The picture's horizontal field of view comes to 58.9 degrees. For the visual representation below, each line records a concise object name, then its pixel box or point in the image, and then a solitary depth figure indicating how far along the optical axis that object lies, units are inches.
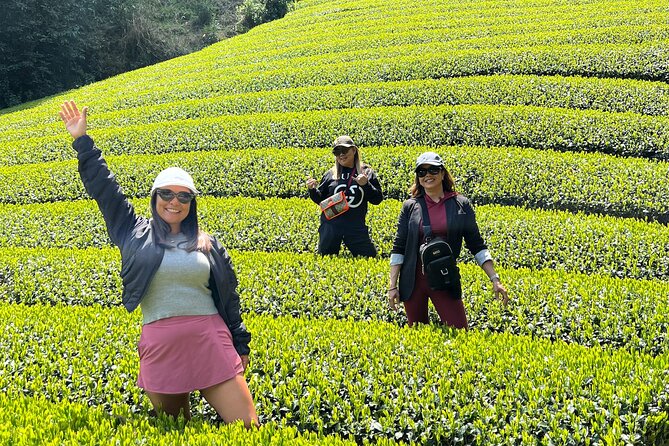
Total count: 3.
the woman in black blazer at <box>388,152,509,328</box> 215.3
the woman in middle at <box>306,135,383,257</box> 305.0
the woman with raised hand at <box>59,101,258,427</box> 157.2
